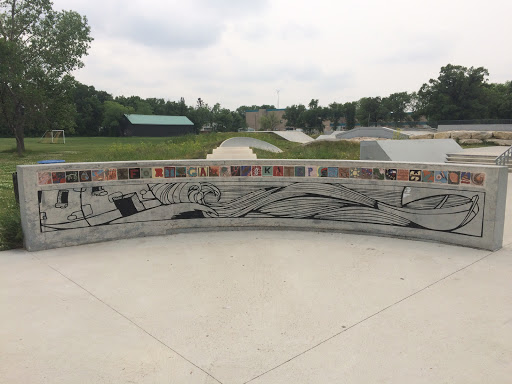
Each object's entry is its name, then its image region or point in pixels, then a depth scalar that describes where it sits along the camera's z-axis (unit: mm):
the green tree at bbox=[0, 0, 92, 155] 26875
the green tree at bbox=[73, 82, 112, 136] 77062
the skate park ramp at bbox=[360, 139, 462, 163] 16094
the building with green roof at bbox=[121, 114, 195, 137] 71312
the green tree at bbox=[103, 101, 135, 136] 74312
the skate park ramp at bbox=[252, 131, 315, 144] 44684
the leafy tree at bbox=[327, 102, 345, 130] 84312
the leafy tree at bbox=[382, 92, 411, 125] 70625
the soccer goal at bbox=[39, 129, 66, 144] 49688
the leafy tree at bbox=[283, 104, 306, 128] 89250
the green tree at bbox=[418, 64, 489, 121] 54344
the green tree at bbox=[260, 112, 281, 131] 85688
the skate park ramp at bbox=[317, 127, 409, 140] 43156
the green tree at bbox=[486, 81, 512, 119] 54656
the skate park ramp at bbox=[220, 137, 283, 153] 24727
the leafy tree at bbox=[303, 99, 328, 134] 85000
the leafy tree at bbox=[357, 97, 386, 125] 71250
